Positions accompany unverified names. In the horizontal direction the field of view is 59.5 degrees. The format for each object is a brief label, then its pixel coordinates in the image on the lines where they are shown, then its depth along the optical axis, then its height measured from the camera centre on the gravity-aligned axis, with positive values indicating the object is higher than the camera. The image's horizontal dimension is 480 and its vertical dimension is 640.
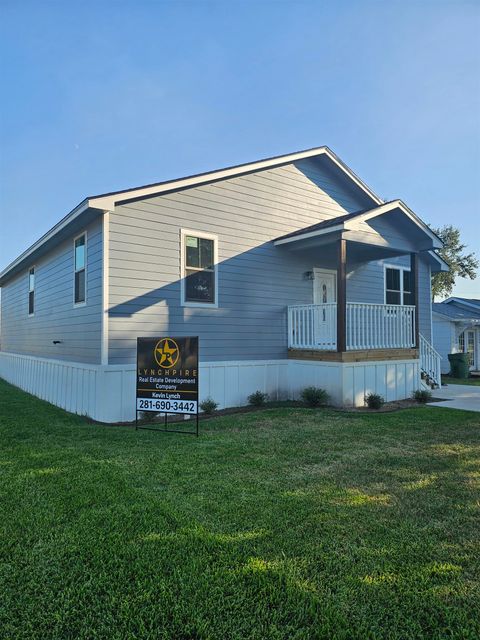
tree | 38.44 +8.27
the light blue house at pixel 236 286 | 8.05 +1.40
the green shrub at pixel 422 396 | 9.66 -1.08
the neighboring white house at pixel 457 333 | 19.66 +0.78
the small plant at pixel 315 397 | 8.88 -1.03
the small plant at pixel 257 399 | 9.29 -1.13
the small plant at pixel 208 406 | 8.52 -1.19
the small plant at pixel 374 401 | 8.80 -1.10
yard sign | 6.53 -0.44
